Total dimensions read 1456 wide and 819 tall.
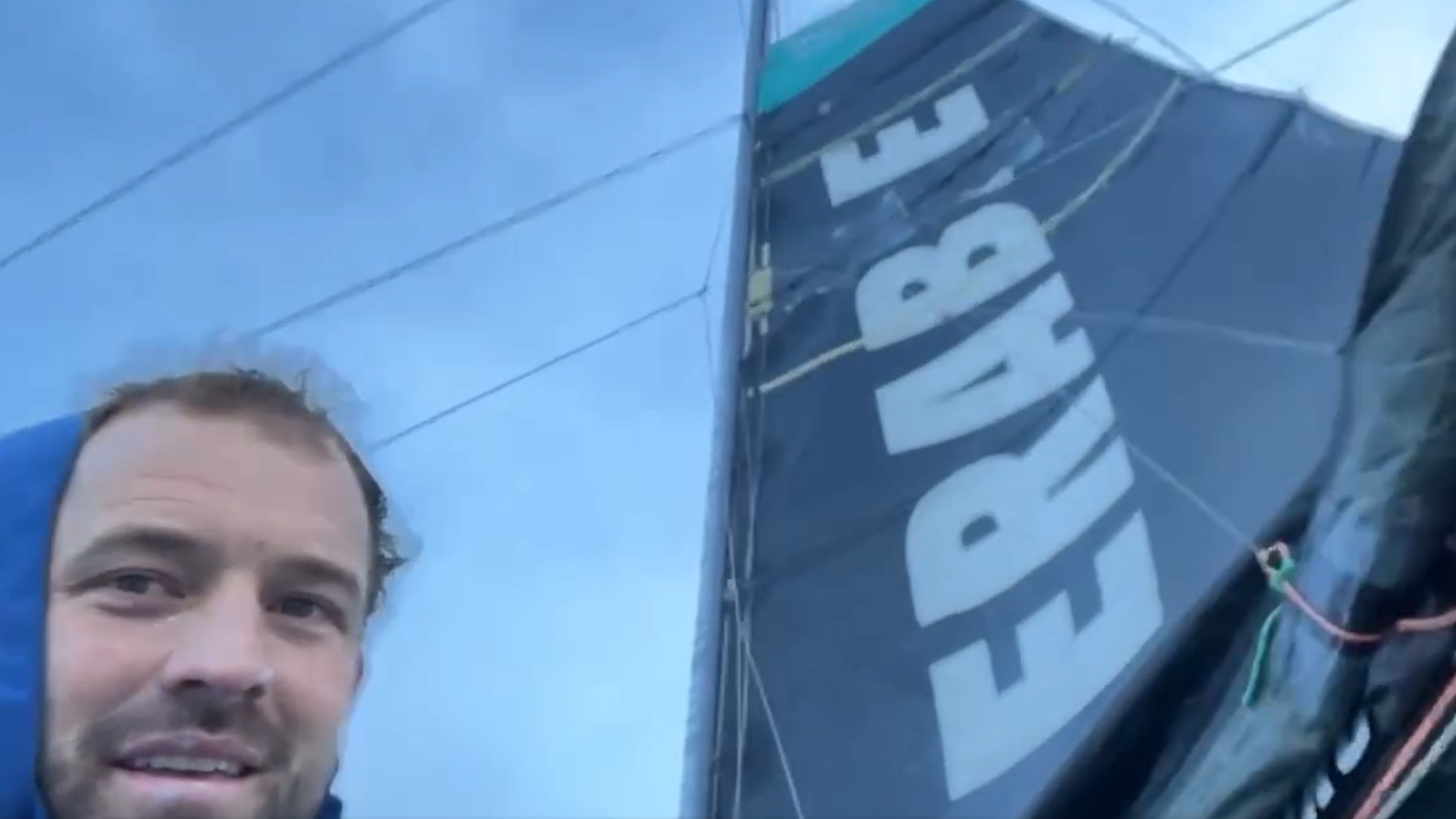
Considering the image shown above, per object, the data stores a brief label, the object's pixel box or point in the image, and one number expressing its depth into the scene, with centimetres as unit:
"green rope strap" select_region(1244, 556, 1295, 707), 96
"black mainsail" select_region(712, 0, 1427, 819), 136
